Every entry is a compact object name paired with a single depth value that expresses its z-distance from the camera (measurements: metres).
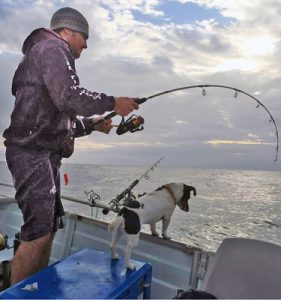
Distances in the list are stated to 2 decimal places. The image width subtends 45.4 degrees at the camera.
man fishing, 2.29
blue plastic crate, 2.13
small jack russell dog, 3.23
